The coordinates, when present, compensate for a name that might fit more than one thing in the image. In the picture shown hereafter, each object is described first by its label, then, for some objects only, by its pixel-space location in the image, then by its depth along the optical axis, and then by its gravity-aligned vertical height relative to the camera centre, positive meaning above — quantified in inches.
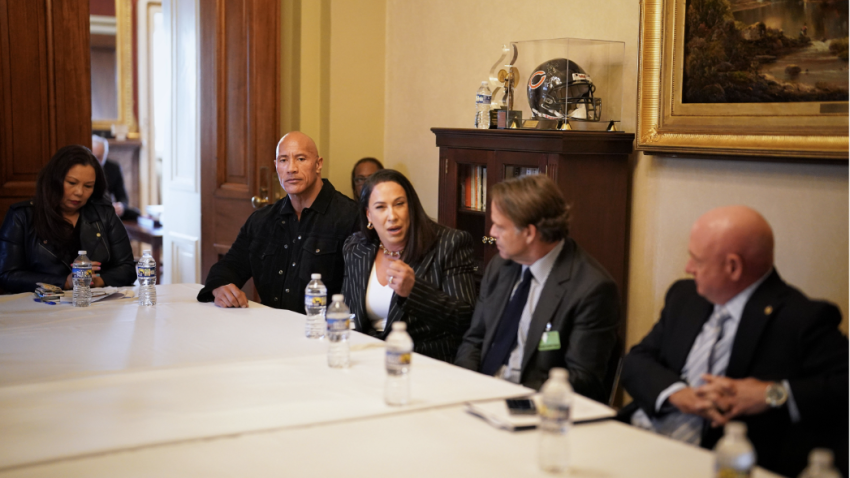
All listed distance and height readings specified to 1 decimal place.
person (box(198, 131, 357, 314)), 155.9 -14.2
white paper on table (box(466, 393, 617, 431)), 75.9 -24.2
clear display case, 157.9 +16.3
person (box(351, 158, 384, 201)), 220.1 -1.8
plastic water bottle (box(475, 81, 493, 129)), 175.8 +12.2
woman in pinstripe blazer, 122.0 -17.2
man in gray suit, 99.5 -17.3
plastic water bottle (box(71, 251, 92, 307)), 138.2 -19.9
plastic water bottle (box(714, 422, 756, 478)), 53.9 -19.2
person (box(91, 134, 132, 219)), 299.4 -7.6
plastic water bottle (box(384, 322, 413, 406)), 81.4 -20.7
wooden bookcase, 150.3 -0.7
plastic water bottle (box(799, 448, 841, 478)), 50.9 -18.8
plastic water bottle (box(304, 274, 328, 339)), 115.0 -20.9
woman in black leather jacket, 157.4 -13.9
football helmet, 157.8 +14.5
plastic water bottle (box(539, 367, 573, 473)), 65.2 -21.0
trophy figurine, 166.4 +12.2
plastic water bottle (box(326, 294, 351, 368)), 97.9 -21.1
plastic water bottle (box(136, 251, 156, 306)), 137.9 -20.4
